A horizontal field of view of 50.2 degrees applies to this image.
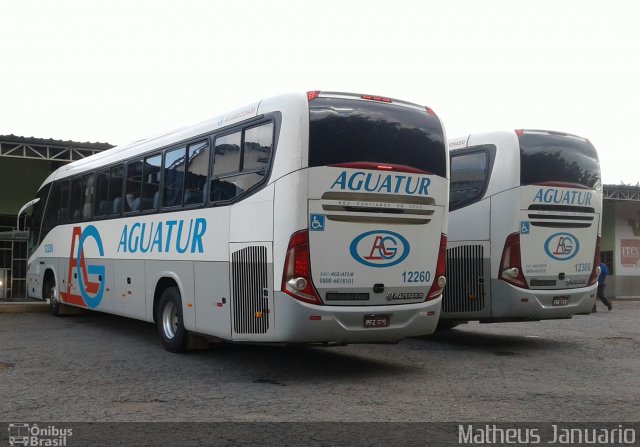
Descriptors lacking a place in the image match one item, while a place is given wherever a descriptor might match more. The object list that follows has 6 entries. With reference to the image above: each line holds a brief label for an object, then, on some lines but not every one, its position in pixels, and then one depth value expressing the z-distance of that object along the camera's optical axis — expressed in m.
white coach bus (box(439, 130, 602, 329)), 10.65
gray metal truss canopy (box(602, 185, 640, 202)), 28.97
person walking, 18.73
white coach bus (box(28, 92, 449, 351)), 7.73
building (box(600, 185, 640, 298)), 33.66
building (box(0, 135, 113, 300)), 22.34
